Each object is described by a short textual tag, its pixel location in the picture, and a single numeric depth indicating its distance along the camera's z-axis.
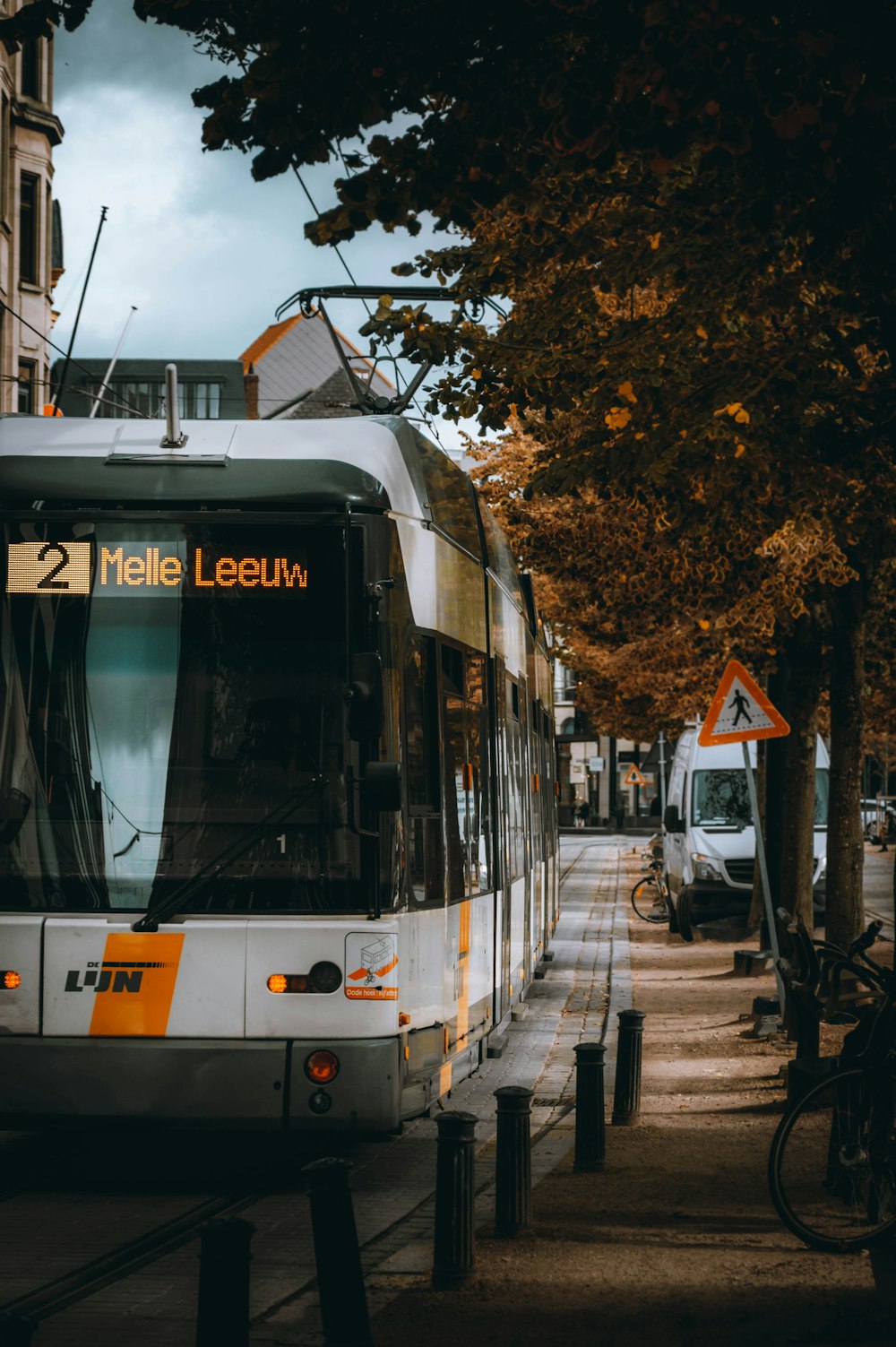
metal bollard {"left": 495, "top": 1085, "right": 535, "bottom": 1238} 12.47
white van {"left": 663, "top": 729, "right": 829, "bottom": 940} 43.82
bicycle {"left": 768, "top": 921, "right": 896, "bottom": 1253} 11.76
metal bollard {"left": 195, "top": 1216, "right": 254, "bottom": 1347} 7.47
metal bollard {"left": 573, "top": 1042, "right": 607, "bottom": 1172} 15.09
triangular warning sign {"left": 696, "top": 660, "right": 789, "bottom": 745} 24.92
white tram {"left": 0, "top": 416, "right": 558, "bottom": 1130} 13.14
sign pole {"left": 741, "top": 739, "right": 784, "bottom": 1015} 24.07
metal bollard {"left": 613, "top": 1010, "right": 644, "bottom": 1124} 17.92
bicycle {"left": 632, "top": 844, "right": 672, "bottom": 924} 52.15
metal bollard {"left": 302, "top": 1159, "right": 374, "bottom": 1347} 9.09
